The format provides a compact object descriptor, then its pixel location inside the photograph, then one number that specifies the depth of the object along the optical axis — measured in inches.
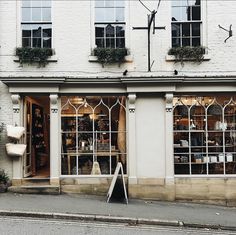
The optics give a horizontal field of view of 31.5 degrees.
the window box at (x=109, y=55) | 511.2
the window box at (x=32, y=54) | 509.0
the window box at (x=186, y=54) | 515.2
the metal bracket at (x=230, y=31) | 509.0
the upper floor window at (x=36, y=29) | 522.3
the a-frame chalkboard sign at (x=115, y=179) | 476.7
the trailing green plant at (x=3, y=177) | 501.0
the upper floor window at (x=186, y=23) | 526.9
